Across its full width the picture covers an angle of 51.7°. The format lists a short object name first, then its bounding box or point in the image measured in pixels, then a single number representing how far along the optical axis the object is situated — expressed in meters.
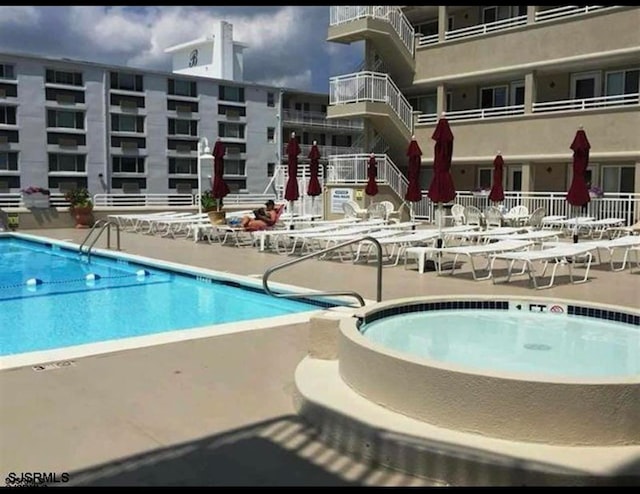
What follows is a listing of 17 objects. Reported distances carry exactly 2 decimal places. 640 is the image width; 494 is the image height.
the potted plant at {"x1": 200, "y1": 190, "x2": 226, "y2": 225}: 23.64
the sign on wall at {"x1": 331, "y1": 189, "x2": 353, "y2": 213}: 24.08
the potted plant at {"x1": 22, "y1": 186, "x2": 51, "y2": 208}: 22.70
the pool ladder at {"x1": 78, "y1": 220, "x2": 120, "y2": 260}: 14.86
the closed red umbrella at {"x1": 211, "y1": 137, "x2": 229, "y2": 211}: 18.59
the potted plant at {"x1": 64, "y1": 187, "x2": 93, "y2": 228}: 22.88
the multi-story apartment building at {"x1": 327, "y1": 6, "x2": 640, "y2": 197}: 20.31
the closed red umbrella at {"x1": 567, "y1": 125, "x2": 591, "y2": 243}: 13.95
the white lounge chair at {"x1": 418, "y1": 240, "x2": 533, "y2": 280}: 10.80
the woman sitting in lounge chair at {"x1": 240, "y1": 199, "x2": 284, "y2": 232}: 16.78
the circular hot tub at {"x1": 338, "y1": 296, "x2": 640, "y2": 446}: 3.73
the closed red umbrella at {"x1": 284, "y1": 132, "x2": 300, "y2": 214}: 17.17
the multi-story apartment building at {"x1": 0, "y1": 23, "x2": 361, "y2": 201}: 51.50
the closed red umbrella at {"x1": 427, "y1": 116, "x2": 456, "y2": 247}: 12.56
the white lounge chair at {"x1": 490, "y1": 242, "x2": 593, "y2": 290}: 10.21
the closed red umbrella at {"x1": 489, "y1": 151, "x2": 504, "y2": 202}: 18.66
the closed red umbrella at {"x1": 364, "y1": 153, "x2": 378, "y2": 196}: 22.19
